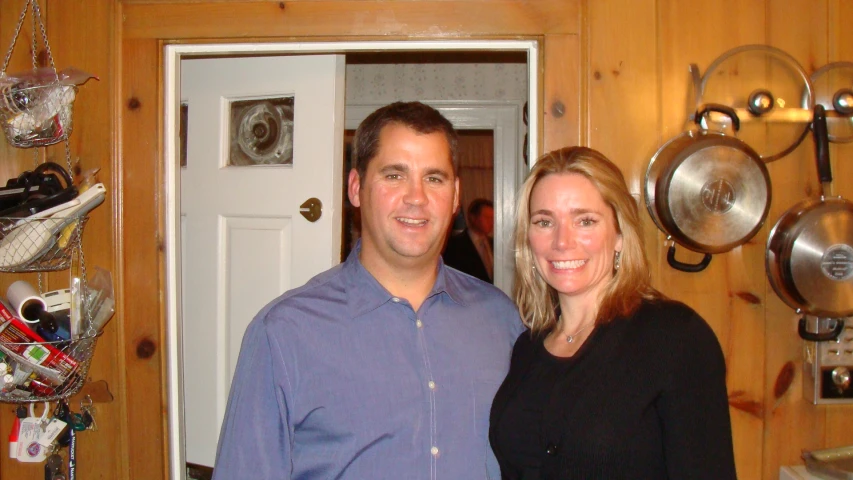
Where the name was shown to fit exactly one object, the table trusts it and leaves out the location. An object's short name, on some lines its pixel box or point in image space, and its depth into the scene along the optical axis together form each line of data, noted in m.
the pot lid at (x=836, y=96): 1.47
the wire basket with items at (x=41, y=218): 1.37
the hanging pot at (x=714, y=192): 1.42
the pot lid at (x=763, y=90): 1.48
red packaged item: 1.35
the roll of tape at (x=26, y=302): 1.41
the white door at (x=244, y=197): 2.09
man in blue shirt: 1.21
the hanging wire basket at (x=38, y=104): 1.41
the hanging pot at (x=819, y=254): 1.41
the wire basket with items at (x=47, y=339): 1.36
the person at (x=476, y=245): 3.48
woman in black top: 1.09
